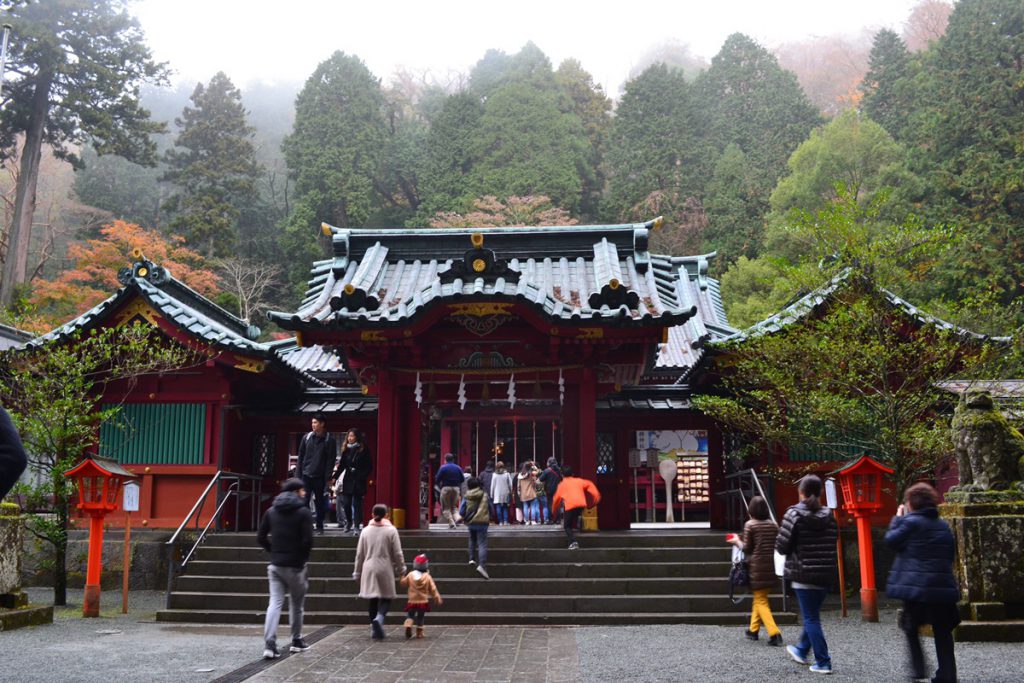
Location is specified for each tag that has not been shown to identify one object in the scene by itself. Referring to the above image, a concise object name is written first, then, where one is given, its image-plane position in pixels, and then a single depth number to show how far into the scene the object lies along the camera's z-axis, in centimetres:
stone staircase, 1138
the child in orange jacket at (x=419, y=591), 995
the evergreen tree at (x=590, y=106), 5025
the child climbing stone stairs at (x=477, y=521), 1197
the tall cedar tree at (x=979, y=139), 2858
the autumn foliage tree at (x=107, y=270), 3159
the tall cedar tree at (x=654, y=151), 4334
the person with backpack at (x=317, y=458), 1412
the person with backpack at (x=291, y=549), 890
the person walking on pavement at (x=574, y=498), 1285
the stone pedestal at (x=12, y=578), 1028
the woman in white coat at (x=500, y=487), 1880
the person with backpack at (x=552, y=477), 1819
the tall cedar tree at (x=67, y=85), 3222
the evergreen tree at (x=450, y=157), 4412
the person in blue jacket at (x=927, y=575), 618
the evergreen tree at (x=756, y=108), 4384
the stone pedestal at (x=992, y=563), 871
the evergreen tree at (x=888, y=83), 4216
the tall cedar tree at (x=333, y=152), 4366
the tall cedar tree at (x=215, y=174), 4075
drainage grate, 752
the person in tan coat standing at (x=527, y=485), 2005
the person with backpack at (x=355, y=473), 1427
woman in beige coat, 979
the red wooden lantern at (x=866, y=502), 1122
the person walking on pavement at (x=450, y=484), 1658
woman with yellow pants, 870
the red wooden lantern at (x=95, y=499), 1185
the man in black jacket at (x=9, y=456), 369
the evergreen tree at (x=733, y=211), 3991
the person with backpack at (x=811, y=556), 750
